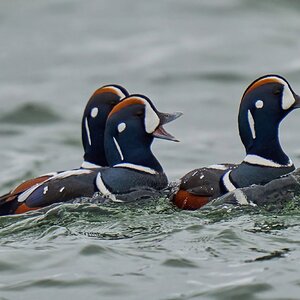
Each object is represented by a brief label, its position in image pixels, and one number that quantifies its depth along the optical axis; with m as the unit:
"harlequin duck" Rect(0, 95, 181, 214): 11.45
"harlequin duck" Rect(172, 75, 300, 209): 11.31
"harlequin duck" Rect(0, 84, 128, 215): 12.23
